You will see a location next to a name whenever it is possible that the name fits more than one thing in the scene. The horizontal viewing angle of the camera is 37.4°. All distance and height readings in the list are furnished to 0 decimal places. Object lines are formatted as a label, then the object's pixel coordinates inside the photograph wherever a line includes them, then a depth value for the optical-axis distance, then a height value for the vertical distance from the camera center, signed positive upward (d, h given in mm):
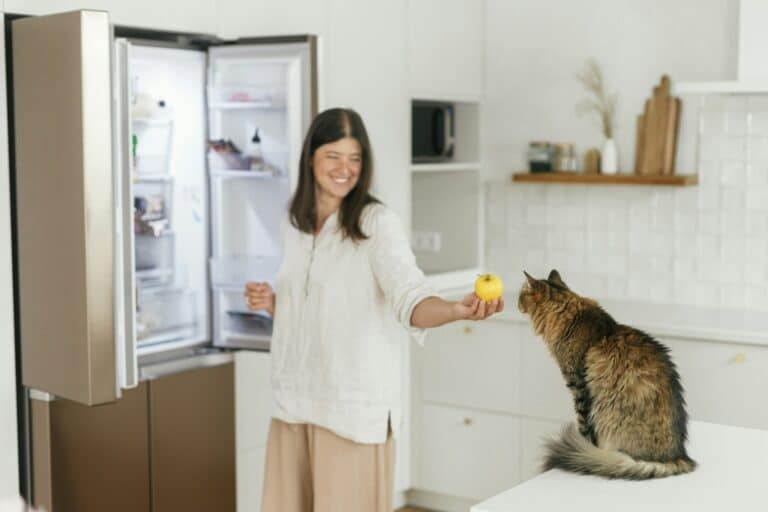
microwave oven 4645 +122
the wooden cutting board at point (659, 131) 4297 +110
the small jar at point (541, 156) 4602 +16
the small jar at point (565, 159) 4555 +4
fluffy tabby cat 2119 -450
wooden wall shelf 4219 -71
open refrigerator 2719 -75
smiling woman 2820 -438
